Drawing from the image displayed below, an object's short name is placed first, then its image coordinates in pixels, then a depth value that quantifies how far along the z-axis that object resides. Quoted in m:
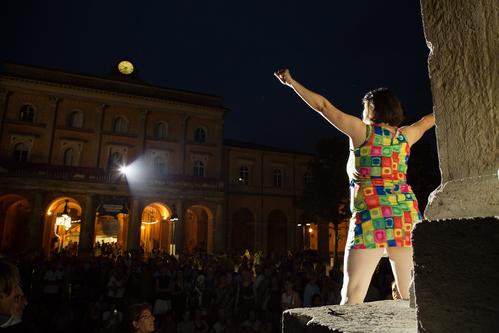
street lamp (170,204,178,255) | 24.50
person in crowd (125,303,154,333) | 4.44
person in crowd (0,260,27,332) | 2.55
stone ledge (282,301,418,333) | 1.33
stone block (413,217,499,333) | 1.01
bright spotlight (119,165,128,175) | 28.99
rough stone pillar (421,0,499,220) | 1.27
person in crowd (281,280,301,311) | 8.48
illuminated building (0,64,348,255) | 26.98
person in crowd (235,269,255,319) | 10.31
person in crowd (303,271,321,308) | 8.69
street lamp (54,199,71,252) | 18.86
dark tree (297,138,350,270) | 25.80
